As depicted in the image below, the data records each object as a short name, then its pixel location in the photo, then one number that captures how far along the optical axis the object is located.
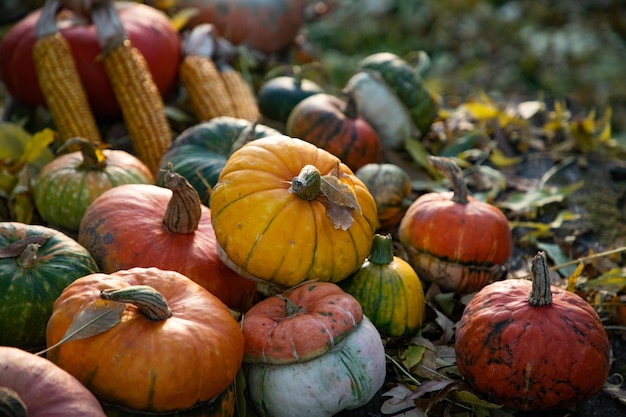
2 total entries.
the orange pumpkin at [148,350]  2.07
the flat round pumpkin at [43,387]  1.81
